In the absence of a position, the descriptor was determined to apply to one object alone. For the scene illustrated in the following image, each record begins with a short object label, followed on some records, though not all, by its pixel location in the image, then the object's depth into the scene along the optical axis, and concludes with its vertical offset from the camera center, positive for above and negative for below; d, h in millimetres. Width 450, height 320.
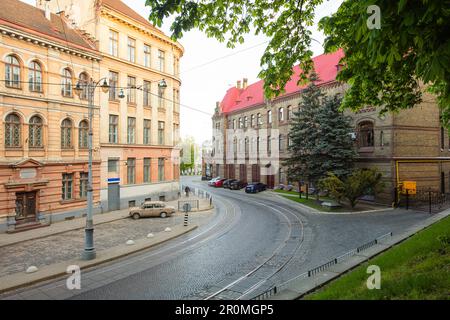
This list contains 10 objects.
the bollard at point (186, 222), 20294 -3923
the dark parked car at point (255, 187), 40156 -3289
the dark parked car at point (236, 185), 45312 -3249
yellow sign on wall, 26625 -2152
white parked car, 51700 -3154
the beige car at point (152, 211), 23484 -3636
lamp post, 13305 -2870
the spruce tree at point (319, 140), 27766 +2132
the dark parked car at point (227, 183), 46928 -3059
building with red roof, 28281 +2910
